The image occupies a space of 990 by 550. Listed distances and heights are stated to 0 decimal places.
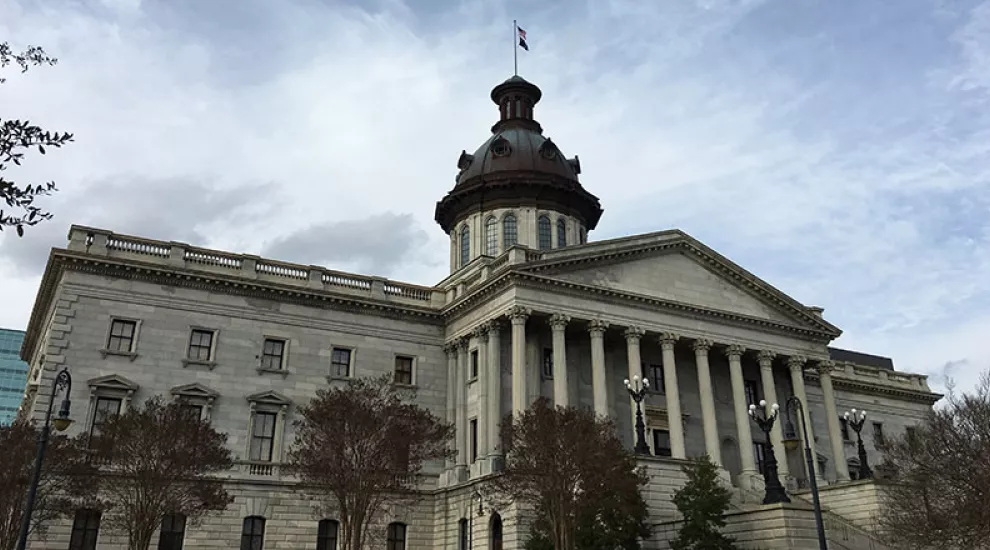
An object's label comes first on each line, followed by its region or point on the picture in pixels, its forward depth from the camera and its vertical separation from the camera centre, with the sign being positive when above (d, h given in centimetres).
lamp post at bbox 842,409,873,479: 3766 +746
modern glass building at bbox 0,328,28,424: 11219 +2969
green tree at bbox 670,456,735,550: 2733 +297
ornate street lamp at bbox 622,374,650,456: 3238 +671
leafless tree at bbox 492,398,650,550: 2652 +384
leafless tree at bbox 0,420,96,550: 2659 +397
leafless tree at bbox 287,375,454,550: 2741 +499
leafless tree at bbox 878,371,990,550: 2475 +354
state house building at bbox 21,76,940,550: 3488 +1106
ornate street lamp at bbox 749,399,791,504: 2808 +417
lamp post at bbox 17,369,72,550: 1925 +342
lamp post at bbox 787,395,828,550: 2127 +255
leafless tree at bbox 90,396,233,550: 2747 +446
